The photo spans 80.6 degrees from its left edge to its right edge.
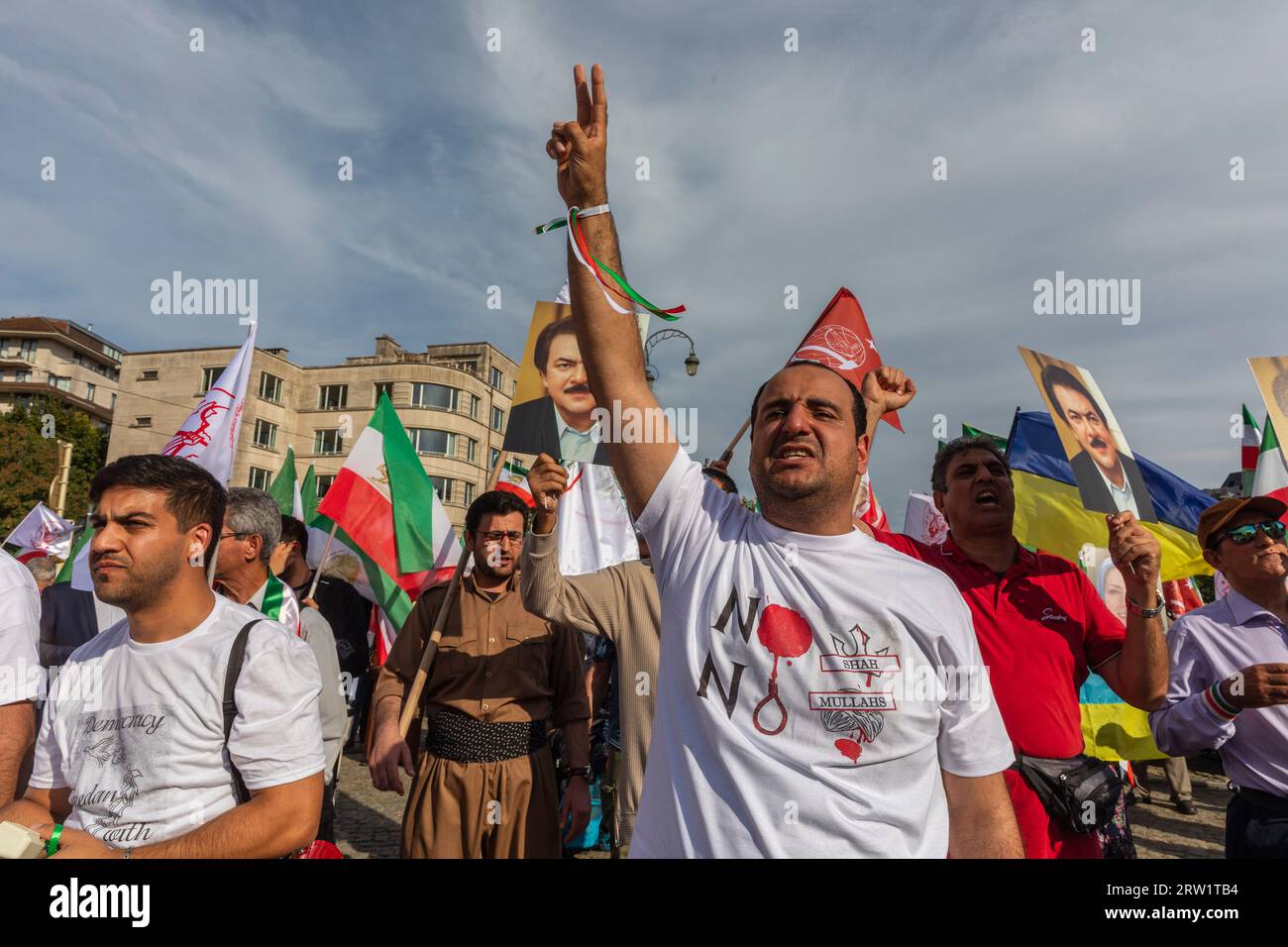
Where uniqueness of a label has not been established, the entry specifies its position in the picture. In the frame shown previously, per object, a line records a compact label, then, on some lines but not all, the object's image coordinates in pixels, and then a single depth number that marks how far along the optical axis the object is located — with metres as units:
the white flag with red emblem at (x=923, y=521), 8.89
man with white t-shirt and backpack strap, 1.98
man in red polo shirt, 2.67
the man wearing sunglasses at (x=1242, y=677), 2.92
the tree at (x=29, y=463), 28.27
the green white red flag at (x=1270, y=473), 6.36
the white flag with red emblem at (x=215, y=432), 4.45
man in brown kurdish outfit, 3.38
